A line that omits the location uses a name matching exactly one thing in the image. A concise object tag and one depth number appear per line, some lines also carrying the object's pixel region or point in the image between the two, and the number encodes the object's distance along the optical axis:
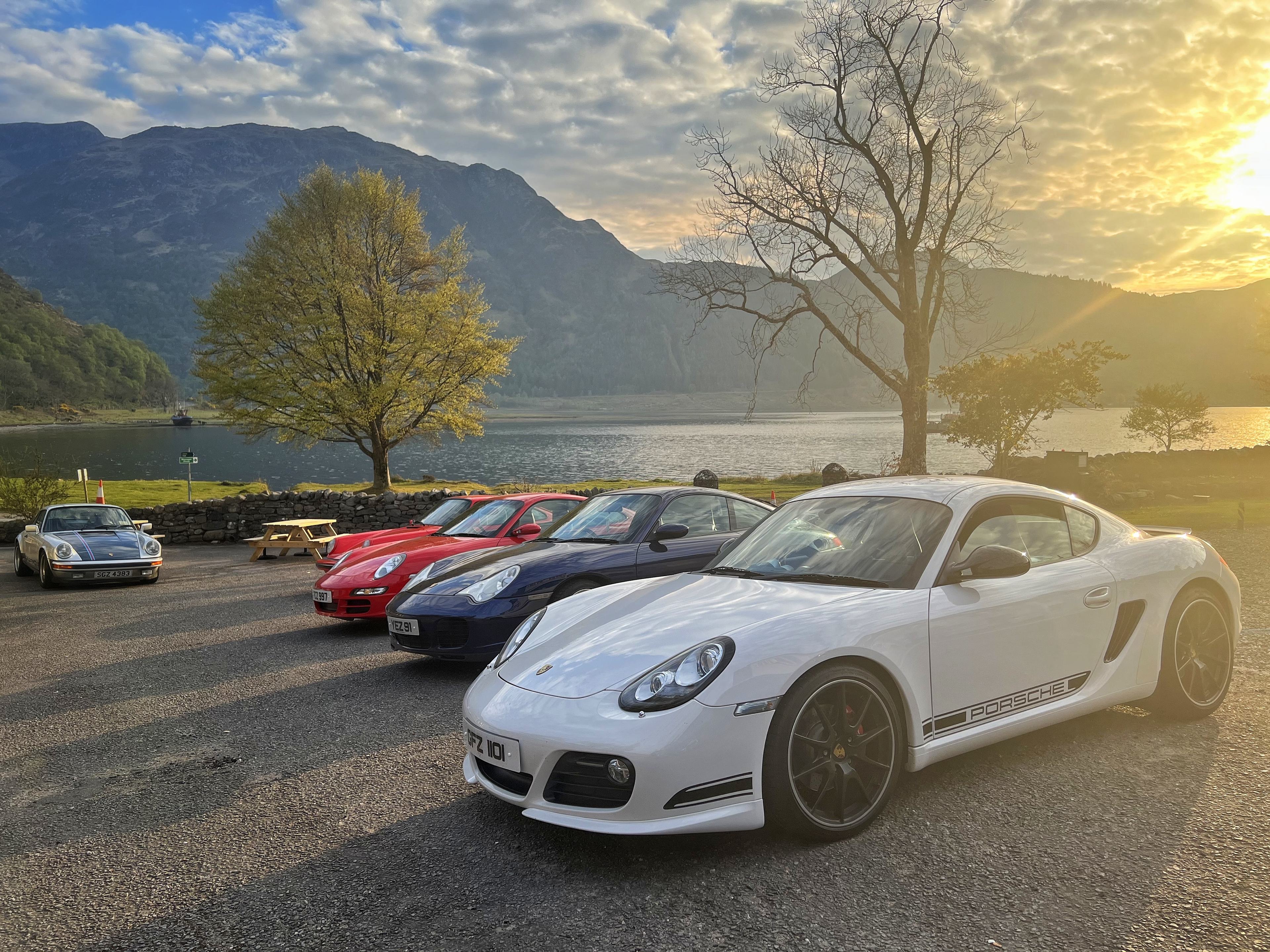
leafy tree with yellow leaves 29.11
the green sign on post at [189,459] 20.73
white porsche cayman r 3.06
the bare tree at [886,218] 23.55
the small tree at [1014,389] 35.19
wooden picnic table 17.11
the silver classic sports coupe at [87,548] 13.20
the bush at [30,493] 22.58
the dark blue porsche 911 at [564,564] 6.46
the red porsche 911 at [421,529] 10.62
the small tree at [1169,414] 60.06
